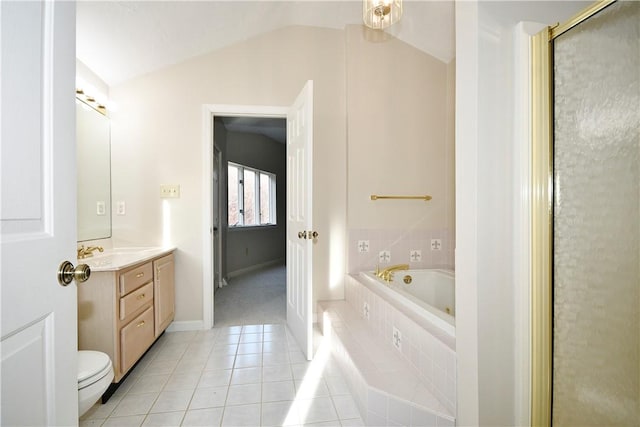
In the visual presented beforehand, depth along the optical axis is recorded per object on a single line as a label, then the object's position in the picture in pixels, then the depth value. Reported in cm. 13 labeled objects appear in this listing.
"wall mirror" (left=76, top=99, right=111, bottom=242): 222
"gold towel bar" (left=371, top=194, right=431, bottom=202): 284
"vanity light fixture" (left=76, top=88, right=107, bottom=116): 220
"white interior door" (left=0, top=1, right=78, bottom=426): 59
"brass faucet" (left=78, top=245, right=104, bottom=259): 206
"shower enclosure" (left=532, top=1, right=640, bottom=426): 93
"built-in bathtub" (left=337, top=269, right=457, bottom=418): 132
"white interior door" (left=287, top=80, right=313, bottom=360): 211
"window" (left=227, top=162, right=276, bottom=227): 527
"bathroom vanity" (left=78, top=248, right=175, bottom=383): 173
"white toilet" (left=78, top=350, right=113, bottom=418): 128
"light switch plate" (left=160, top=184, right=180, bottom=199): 271
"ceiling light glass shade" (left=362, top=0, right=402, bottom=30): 174
